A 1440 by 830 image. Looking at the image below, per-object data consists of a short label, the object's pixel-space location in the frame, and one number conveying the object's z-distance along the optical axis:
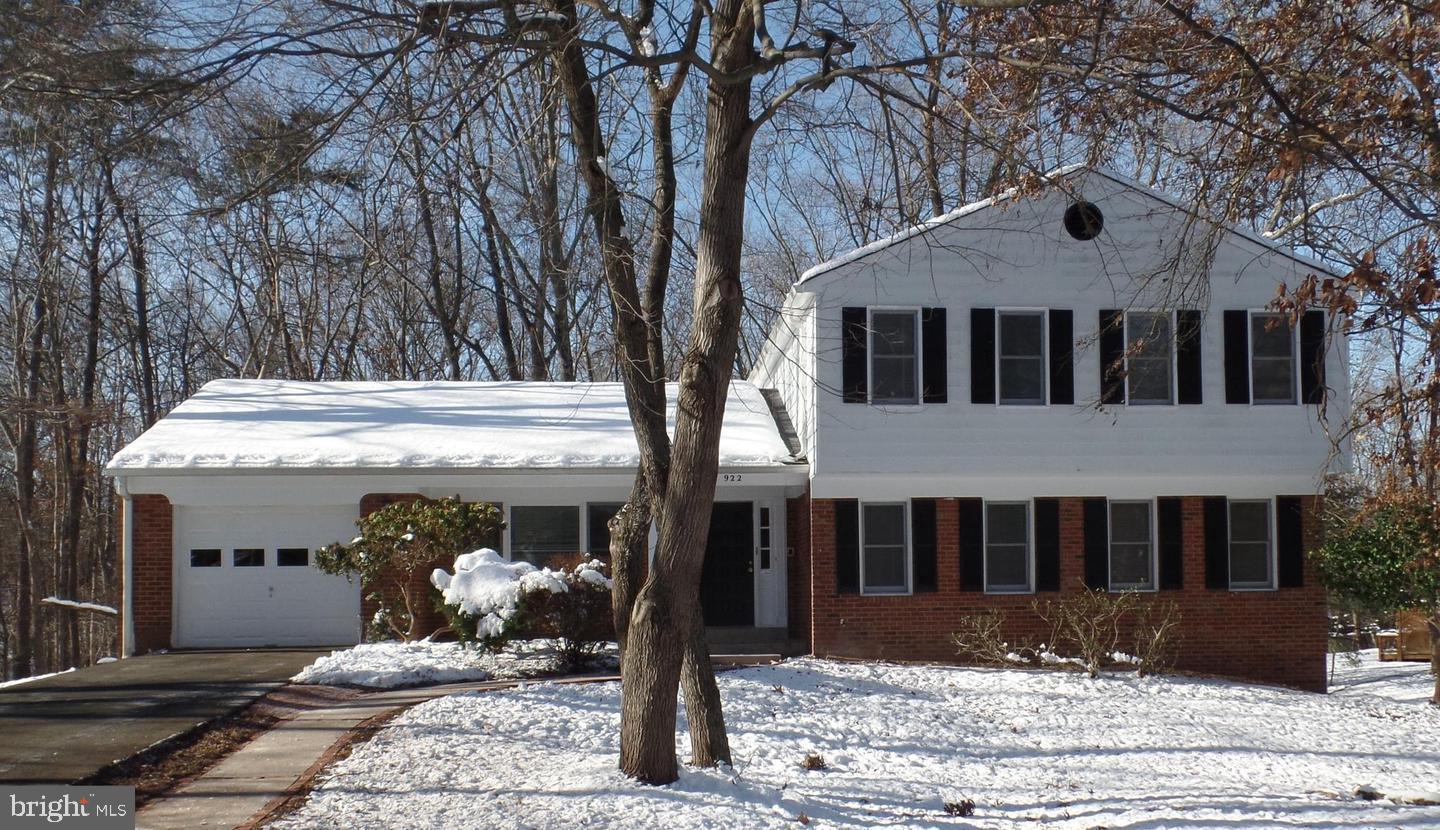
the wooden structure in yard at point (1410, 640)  24.30
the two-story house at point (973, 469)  16.56
